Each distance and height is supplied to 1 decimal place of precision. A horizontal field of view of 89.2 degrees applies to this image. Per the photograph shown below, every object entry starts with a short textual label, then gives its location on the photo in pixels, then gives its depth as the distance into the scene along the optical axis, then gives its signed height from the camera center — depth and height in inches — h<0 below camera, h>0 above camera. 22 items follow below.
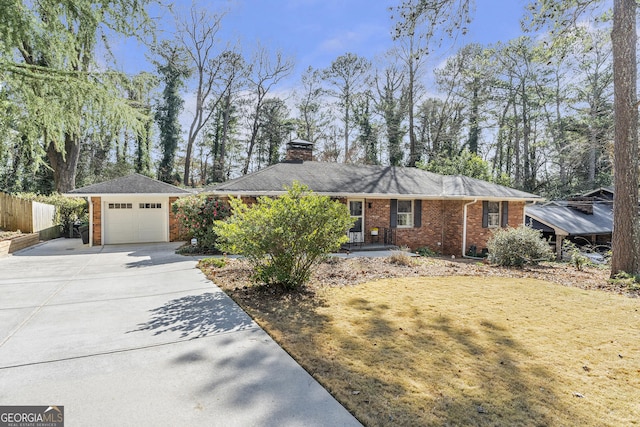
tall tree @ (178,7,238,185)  981.8 +462.9
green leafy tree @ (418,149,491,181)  915.4 +111.8
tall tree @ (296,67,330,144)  1222.4 +372.5
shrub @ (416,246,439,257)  511.3 -75.4
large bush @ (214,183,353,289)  222.1 -20.0
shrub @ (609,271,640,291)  286.2 -68.8
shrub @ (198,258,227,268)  324.1 -59.1
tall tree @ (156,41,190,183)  1058.7 +309.7
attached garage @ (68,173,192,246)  507.8 -10.6
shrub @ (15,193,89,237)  621.6 -10.5
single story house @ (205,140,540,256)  530.0 +2.2
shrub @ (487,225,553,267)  395.5 -51.8
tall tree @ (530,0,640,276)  314.3 +68.8
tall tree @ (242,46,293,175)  1095.0 +447.6
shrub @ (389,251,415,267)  372.2 -63.4
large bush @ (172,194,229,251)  425.4 -15.6
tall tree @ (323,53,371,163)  1162.4 +464.7
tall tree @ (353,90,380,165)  1166.6 +283.4
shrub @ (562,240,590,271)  398.9 -67.1
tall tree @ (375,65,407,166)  1091.3 +342.1
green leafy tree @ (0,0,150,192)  205.2 +101.0
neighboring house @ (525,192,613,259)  681.6 -32.3
